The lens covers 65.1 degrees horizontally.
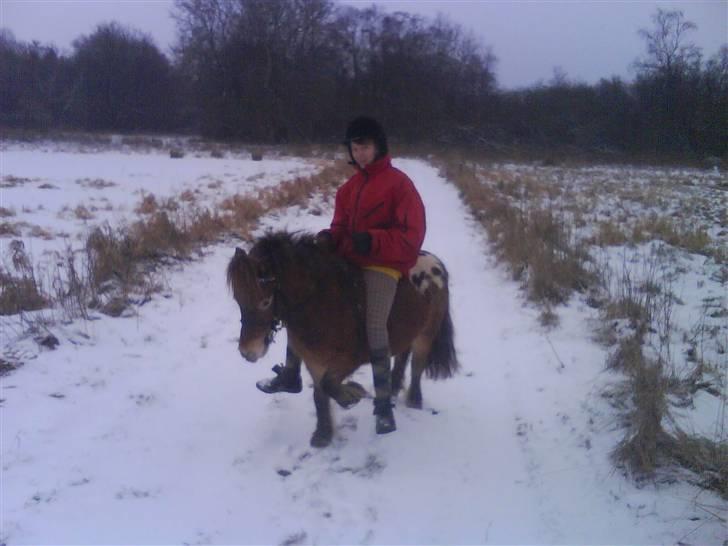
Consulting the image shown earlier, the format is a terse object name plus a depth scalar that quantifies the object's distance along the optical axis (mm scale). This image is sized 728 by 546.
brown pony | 3572
